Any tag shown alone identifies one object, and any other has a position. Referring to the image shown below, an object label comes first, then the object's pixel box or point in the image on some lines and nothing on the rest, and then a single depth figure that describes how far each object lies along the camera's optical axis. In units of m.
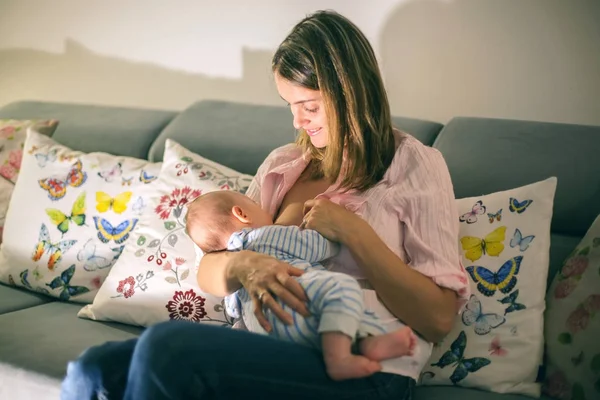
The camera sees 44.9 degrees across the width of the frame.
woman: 1.15
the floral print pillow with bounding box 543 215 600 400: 1.36
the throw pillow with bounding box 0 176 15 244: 2.25
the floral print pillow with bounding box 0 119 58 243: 2.28
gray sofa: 1.57
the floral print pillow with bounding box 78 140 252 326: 1.74
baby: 1.20
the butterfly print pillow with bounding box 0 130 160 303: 1.99
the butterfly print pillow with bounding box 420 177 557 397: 1.45
